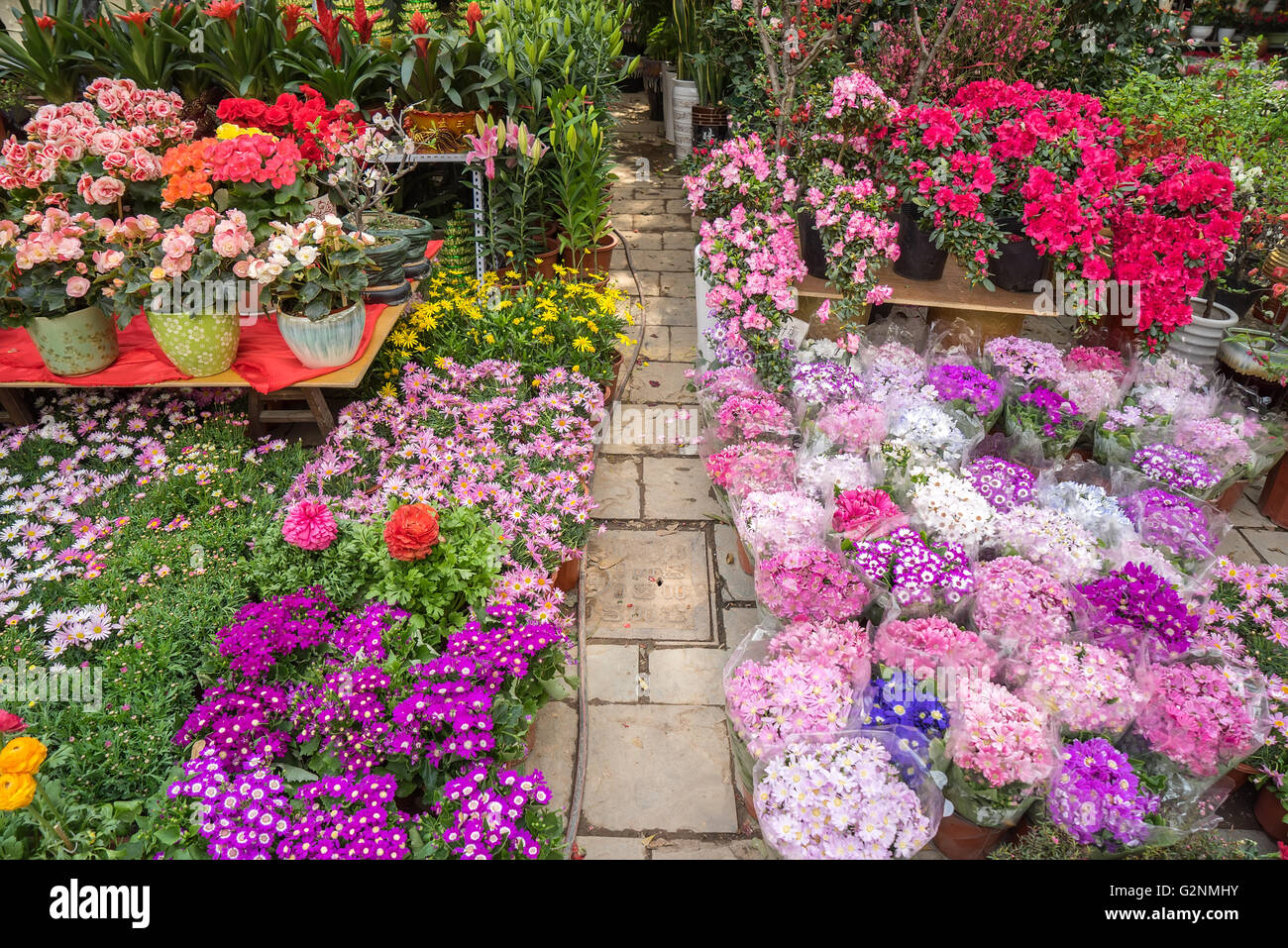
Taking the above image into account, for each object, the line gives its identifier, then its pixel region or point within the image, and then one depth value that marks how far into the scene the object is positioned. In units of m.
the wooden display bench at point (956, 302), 3.96
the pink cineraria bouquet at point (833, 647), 2.24
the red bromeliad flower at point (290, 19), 4.44
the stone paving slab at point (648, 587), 3.00
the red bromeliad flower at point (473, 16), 4.60
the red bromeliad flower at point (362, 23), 4.49
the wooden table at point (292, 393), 3.08
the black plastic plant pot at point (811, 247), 4.00
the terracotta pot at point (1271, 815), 2.29
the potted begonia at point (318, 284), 2.87
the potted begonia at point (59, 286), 2.76
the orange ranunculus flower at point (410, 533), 2.30
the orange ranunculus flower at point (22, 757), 1.32
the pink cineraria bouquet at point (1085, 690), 2.09
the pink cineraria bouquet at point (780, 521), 2.65
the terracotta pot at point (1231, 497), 3.51
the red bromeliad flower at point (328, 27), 4.35
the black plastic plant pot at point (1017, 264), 3.92
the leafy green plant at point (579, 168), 4.36
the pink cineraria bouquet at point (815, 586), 2.41
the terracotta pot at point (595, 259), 4.97
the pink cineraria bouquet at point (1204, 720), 2.04
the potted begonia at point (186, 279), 2.81
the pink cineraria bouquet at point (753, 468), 2.93
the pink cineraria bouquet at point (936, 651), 2.21
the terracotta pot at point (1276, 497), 3.58
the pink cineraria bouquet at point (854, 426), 3.06
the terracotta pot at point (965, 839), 2.09
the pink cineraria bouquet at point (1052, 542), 2.54
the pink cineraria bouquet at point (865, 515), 2.51
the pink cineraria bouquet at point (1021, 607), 2.31
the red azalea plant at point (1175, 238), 3.28
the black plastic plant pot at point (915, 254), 3.97
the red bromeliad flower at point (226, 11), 4.25
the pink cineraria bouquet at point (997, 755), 1.90
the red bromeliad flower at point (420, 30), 4.30
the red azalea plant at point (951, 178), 3.54
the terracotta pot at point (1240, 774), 2.29
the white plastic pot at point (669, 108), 8.33
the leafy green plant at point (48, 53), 4.36
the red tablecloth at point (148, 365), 3.03
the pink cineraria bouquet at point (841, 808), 1.84
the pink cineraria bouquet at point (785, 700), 2.05
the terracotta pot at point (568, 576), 2.88
